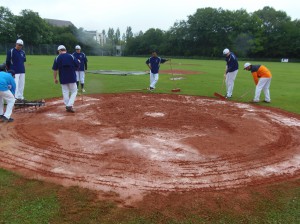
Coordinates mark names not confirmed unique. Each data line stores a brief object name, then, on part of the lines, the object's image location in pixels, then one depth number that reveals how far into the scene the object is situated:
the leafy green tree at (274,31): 69.62
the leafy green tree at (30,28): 70.25
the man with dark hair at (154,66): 15.30
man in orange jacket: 12.48
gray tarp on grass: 23.38
